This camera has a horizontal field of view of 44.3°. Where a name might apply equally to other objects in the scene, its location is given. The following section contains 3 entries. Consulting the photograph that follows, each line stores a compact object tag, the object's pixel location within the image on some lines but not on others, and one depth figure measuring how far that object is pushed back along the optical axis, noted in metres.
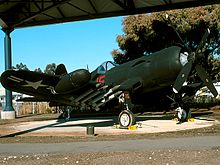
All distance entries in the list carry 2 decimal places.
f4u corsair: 12.51
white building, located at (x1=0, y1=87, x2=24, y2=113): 63.09
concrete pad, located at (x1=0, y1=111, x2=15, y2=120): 21.57
